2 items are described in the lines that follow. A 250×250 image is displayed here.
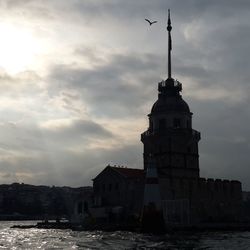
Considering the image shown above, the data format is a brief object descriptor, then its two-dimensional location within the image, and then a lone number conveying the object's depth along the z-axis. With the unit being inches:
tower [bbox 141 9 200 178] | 3152.1
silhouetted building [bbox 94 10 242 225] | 3056.1
